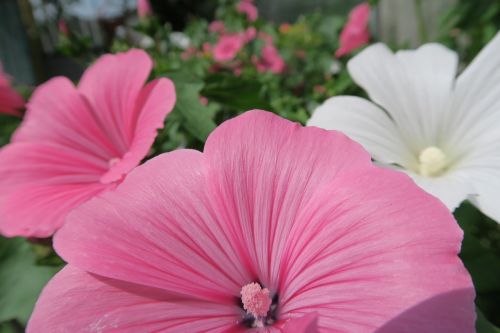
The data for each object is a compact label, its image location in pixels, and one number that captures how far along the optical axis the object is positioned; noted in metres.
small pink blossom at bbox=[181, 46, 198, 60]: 0.50
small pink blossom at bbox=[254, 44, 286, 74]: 0.45
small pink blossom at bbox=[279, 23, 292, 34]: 0.52
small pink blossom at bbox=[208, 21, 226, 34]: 0.66
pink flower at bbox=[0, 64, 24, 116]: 0.19
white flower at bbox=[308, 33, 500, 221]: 0.11
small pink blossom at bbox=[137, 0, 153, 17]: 0.39
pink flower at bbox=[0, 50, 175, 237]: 0.12
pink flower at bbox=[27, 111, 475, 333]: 0.07
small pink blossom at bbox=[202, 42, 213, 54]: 0.54
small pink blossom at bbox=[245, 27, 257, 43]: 0.51
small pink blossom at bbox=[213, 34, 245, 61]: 0.48
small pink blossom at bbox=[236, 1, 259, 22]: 0.68
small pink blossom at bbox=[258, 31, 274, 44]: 0.52
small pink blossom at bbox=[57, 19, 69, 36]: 0.29
